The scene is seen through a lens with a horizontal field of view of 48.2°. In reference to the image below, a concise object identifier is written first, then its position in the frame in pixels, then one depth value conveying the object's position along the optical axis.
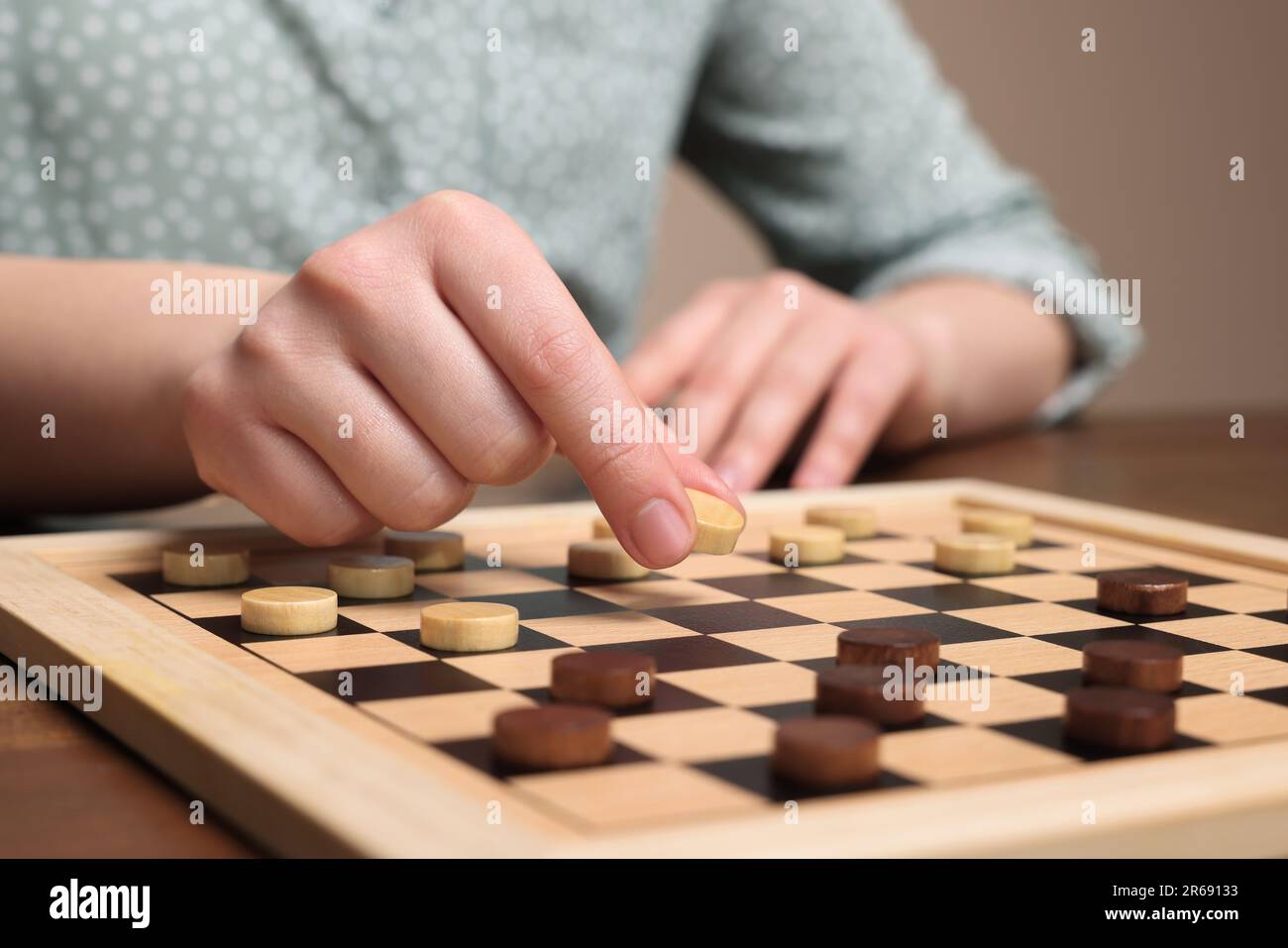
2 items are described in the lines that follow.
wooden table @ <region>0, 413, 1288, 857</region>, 0.47
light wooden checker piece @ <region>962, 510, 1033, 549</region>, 0.96
